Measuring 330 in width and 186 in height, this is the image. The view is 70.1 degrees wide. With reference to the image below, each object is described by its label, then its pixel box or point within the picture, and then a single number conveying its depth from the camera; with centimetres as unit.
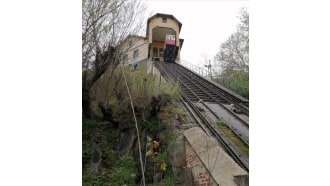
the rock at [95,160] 447
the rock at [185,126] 492
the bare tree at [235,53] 1301
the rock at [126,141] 504
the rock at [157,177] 424
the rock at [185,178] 388
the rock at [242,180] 307
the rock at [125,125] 541
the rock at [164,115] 527
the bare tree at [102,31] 448
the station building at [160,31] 2310
